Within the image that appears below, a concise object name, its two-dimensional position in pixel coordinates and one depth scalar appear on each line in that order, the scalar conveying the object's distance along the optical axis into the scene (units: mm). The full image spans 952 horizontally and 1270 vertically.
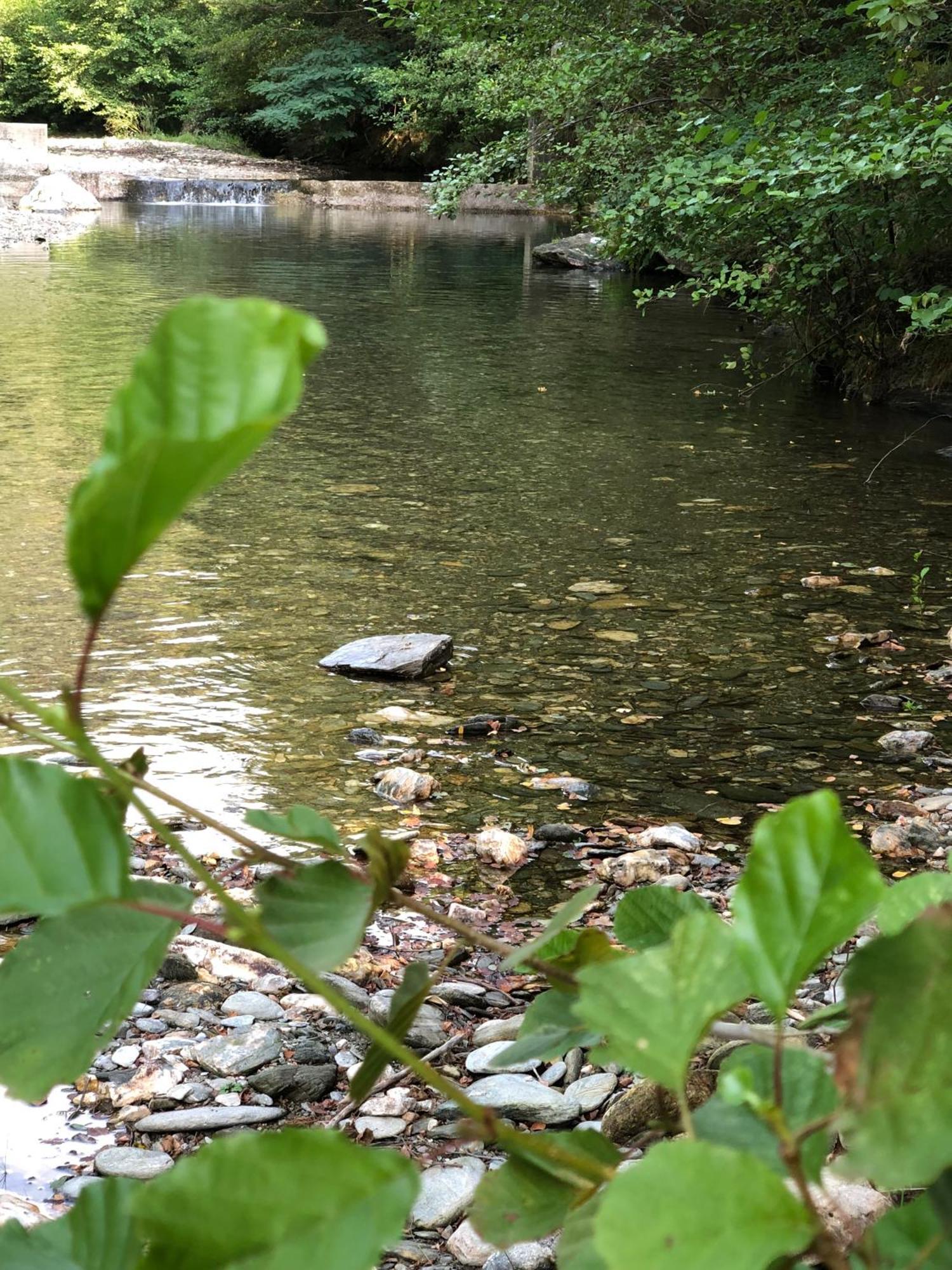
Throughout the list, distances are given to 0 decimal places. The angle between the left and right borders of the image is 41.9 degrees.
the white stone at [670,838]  3664
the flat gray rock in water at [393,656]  4879
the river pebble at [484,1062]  2240
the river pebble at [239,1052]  2287
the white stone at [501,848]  3574
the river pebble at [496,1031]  2391
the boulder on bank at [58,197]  28000
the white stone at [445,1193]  1762
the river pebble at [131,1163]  1907
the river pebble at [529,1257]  1588
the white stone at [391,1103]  2096
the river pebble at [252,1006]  2523
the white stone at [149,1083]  2174
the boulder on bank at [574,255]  21828
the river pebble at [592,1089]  2104
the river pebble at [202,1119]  2059
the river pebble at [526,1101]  2082
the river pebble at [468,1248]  1664
